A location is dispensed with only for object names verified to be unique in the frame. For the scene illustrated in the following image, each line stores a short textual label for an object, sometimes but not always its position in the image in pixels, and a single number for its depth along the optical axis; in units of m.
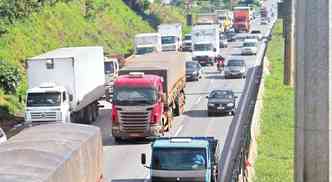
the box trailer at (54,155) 14.69
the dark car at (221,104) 39.12
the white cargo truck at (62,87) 32.91
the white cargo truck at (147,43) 66.12
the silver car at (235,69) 55.38
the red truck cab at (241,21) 105.14
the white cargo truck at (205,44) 67.19
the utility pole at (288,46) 47.91
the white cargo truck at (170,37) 74.75
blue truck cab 21.31
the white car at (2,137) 26.77
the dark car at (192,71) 54.31
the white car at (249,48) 74.06
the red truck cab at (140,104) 31.03
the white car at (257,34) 93.40
